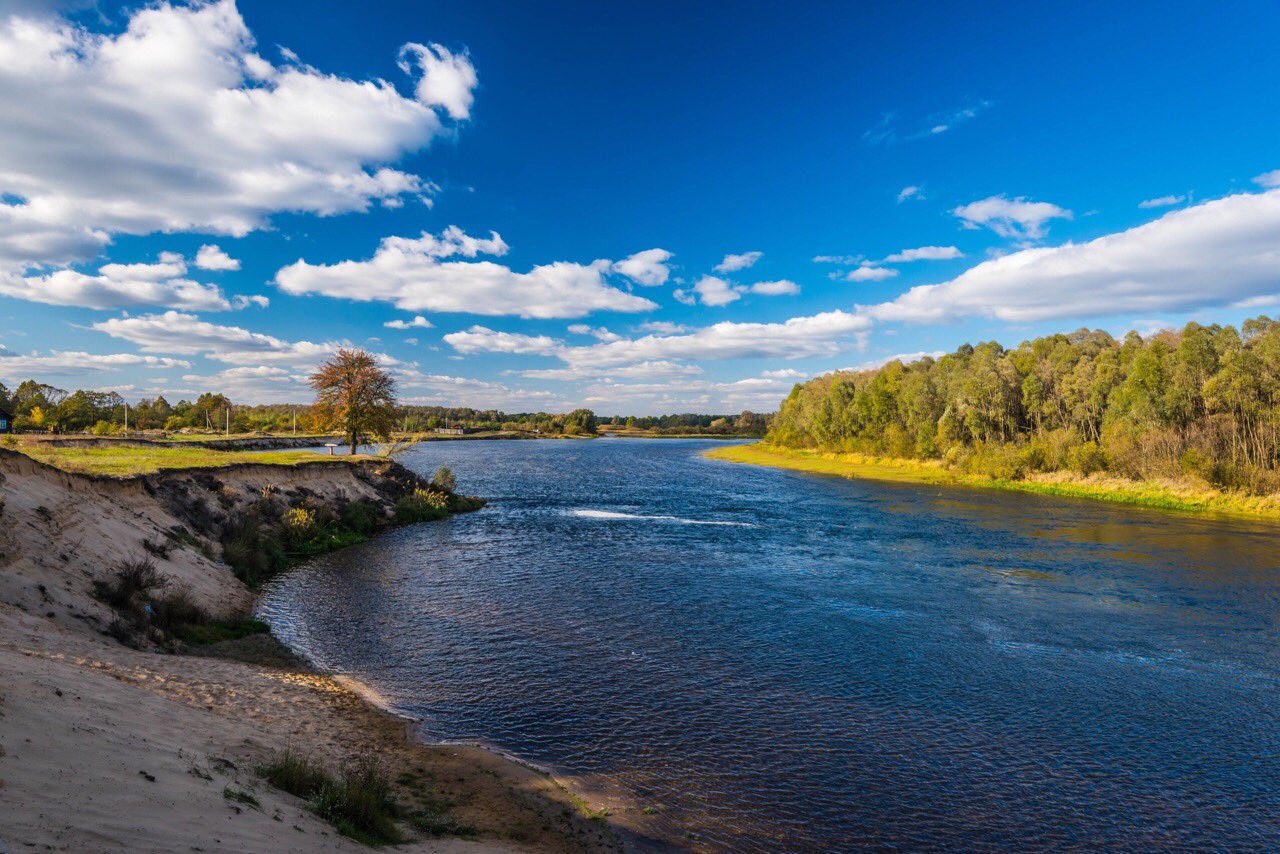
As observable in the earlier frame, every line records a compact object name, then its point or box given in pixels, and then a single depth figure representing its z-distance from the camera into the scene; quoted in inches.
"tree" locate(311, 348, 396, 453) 1953.7
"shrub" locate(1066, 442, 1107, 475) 2349.9
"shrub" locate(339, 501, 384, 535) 1333.7
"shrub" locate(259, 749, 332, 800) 323.9
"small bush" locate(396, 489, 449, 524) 1569.9
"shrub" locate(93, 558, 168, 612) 574.9
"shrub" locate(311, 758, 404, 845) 296.8
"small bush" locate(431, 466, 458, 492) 1878.8
